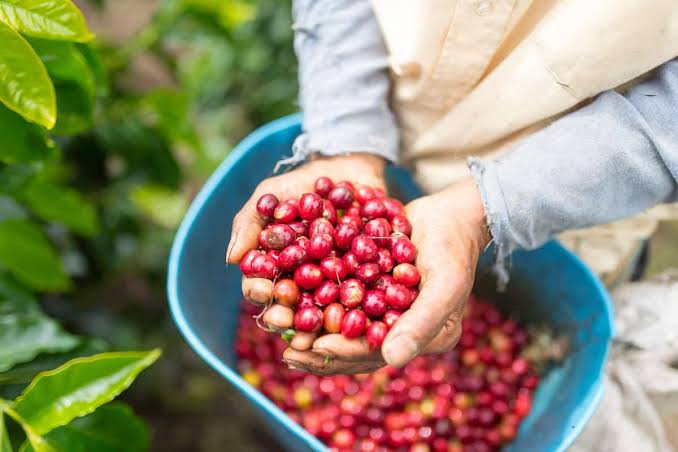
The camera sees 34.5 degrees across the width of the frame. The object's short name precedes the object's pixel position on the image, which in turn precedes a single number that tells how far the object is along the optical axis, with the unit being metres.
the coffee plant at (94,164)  0.64
